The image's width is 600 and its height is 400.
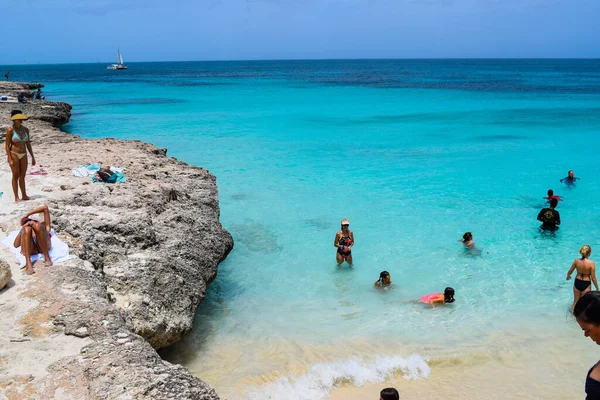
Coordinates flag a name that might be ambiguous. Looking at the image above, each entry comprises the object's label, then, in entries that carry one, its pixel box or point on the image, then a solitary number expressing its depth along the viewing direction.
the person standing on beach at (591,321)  2.78
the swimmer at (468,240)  10.93
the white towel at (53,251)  6.05
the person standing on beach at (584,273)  8.21
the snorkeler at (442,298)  8.74
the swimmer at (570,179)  16.03
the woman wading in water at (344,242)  10.10
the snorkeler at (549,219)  11.77
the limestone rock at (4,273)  5.33
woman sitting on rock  5.85
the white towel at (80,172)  10.09
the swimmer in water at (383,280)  9.32
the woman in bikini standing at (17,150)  8.17
